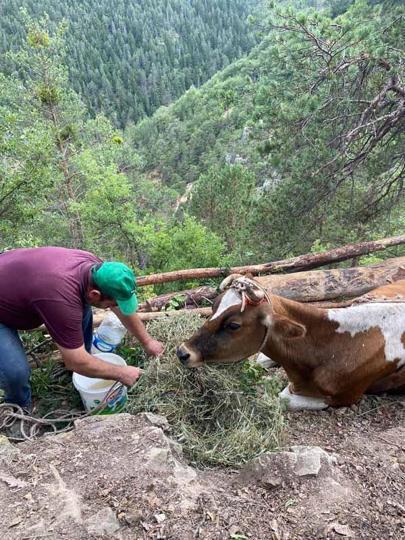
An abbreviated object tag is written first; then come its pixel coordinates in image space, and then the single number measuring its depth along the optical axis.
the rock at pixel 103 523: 2.17
